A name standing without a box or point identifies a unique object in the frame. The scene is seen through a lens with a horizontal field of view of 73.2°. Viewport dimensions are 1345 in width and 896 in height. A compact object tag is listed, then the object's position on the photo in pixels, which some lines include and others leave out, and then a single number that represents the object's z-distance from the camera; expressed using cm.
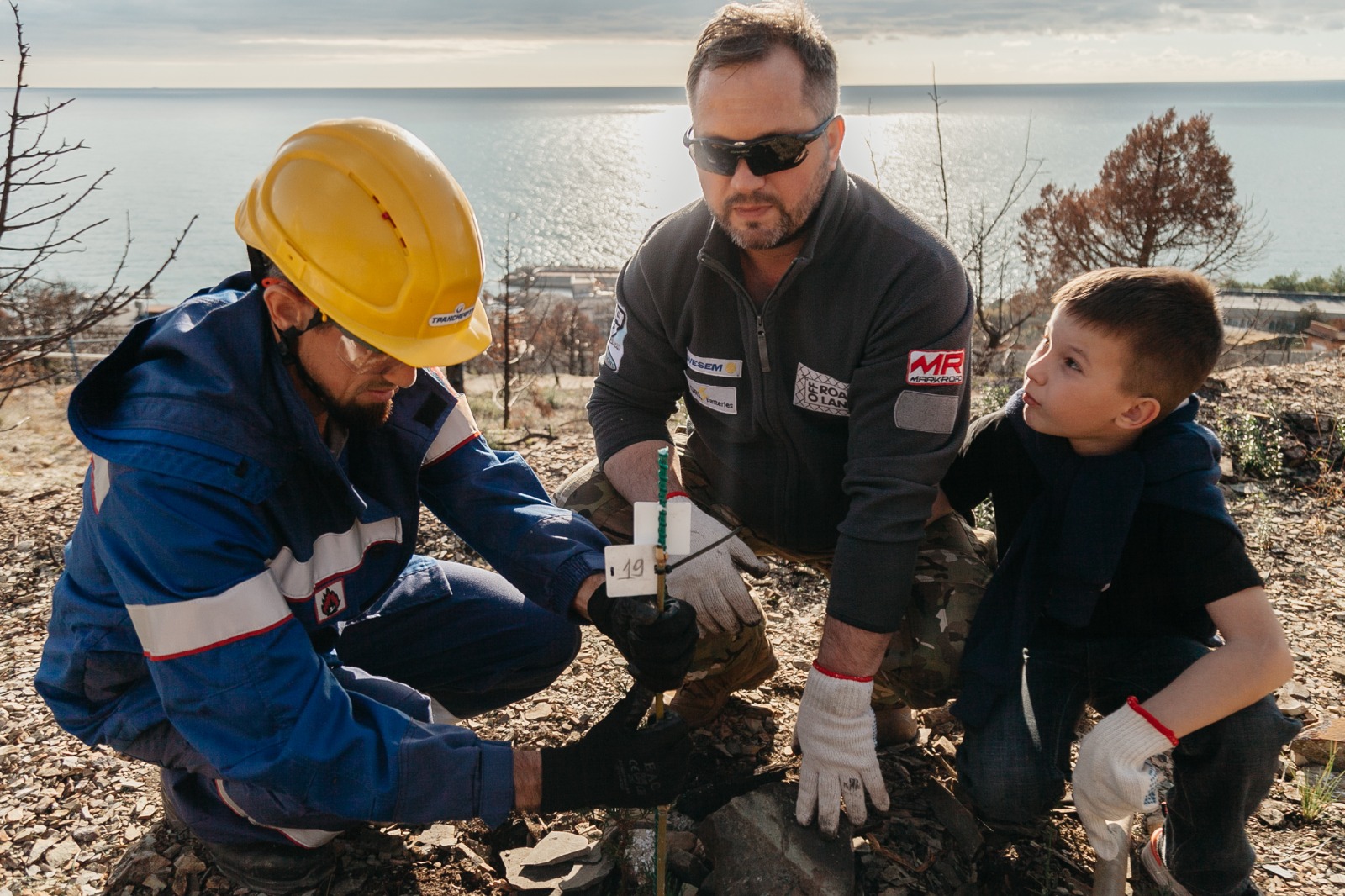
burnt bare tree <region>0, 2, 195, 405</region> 400
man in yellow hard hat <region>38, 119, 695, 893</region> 192
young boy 220
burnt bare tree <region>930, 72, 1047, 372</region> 864
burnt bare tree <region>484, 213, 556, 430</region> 1234
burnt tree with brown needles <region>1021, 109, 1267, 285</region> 1702
